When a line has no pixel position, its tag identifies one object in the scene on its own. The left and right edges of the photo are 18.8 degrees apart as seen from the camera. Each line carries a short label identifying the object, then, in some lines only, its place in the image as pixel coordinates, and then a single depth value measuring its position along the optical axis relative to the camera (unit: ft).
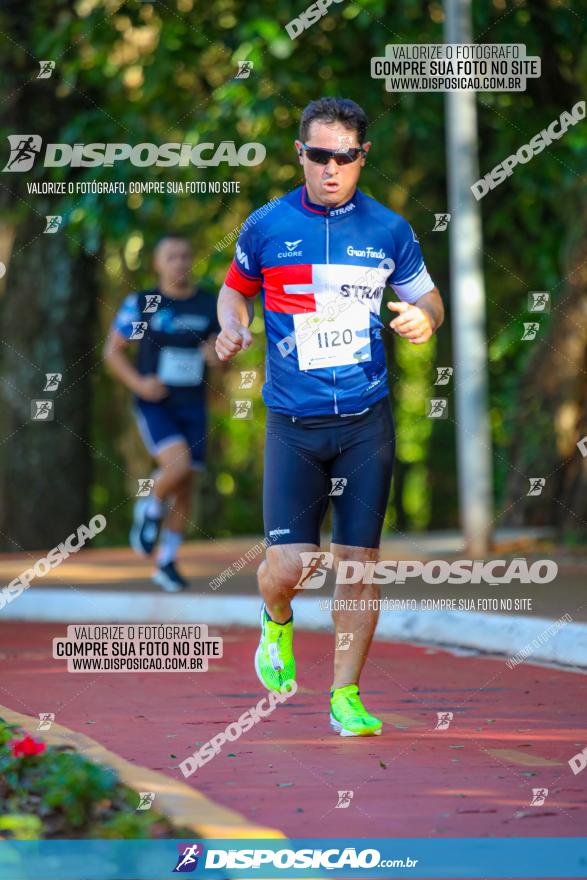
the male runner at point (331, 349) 21.71
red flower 16.79
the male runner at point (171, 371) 40.09
